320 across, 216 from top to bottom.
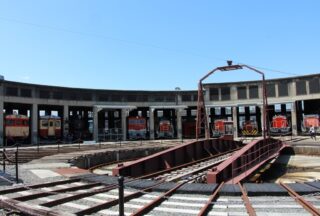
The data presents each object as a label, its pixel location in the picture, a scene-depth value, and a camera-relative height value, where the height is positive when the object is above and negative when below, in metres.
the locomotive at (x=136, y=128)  63.84 -0.04
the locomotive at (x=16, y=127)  47.25 +0.50
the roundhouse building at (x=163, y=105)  58.44 +3.88
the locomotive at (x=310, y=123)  60.38 +0.06
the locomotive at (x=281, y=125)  61.77 -0.16
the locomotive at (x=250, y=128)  64.75 -0.58
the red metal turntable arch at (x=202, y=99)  31.42 +2.90
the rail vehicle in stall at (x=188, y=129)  70.00 -0.48
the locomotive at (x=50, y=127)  54.53 +0.45
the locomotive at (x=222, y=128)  62.81 -0.41
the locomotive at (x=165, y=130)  65.12 -0.54
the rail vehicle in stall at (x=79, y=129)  65.44 +0.06
